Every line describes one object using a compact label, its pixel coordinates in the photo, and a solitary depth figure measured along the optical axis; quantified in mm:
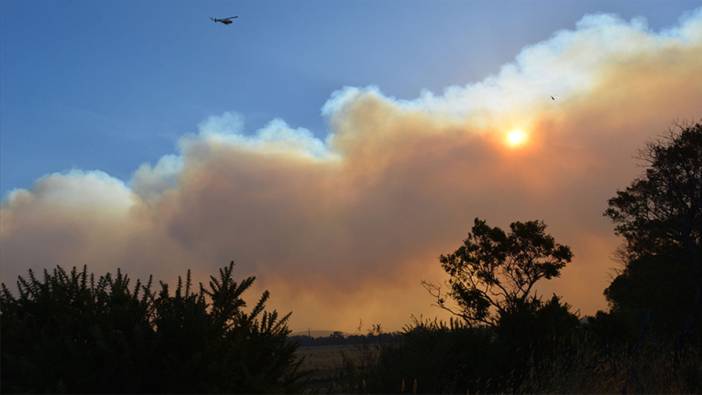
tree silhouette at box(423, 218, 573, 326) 39562
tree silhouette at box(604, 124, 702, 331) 28641
